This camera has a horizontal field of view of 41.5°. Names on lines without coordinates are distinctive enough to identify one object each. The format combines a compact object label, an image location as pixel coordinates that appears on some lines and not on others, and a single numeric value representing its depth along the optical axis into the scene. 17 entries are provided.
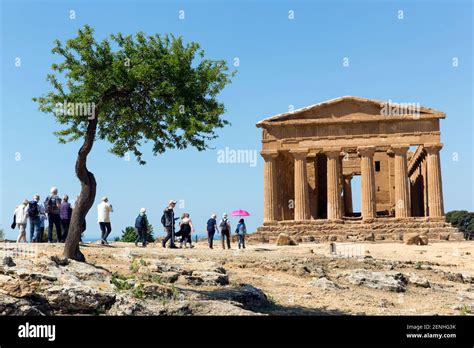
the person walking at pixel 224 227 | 31.08
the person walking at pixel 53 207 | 24.39
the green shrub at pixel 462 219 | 90.85
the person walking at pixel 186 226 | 28.78
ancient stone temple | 49.09
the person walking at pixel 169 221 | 26.93
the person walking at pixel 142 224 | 27.90
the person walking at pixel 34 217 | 23.69
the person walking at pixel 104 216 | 26.12
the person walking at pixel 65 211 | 24.27
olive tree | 16.11
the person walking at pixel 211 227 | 30.25
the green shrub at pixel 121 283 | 14.50
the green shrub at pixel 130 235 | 44.62
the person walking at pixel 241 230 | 32.47
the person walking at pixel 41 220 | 24.10
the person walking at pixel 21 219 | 24.39
